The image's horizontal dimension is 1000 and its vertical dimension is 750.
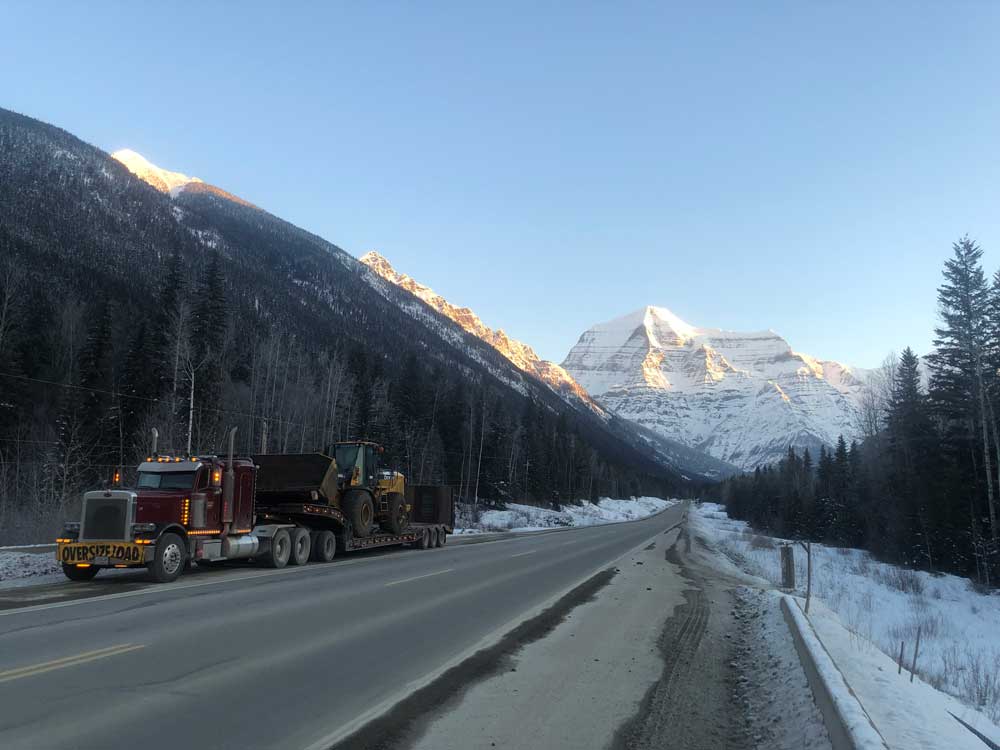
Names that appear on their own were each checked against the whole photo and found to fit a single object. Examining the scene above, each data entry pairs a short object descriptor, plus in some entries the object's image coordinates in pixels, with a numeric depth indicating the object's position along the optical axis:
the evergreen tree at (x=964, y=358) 37.69
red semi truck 13.76
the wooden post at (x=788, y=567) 16.39
